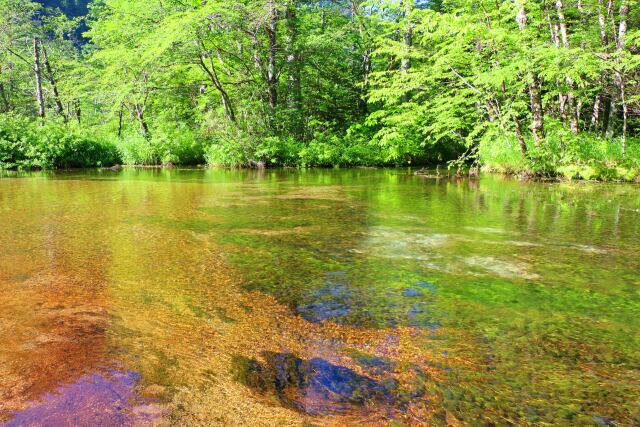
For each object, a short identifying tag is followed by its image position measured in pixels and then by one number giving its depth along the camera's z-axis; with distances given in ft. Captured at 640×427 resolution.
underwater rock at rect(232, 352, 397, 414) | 6.59
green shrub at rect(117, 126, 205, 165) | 70.08
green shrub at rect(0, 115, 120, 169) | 63.26
